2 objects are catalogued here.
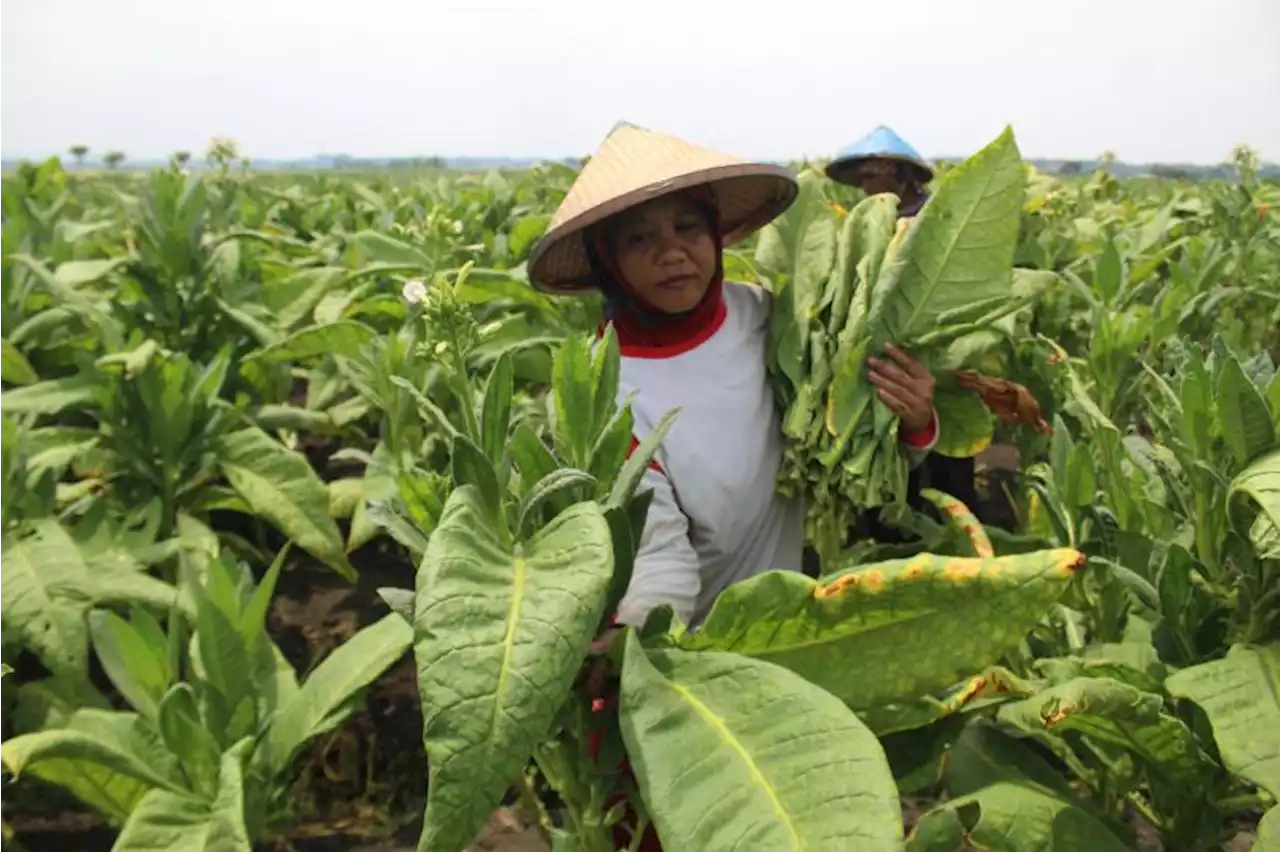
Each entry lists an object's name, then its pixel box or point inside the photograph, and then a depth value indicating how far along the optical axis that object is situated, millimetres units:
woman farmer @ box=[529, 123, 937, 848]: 1789
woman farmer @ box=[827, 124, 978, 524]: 3783
